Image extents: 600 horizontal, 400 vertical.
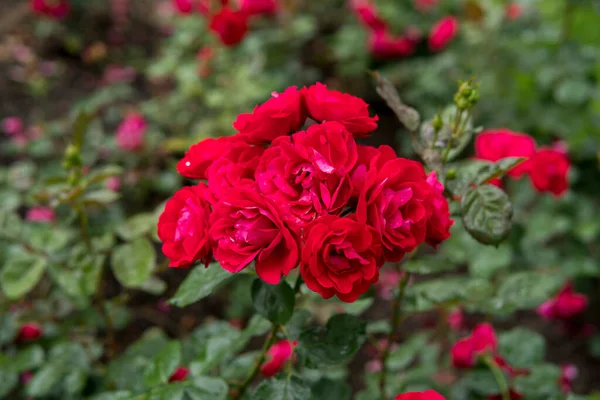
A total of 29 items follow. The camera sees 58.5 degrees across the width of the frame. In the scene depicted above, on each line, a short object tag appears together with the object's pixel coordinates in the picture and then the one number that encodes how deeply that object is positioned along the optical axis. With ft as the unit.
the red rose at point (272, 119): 2.38
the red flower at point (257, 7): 7.81
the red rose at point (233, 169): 2.24
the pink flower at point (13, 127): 7.16
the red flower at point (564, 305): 5.44
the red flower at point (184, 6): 8.45
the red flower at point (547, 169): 4.05
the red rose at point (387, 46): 8.53
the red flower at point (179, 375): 3.21
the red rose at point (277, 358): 4.08
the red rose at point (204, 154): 2.44
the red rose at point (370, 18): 8.45
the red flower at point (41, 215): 5.81
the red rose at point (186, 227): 2.22
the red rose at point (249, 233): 2.09
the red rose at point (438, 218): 2.28
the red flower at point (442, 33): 7.64
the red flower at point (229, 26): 6.81
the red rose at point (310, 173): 2.14
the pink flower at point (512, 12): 8.30
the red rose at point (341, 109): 2.36
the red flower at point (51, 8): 8.91
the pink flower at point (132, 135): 7.07
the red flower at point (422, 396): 2.11
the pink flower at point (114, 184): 6.13
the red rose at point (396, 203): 2.11
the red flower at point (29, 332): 4.49
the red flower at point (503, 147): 3.75
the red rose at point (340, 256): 2.03
